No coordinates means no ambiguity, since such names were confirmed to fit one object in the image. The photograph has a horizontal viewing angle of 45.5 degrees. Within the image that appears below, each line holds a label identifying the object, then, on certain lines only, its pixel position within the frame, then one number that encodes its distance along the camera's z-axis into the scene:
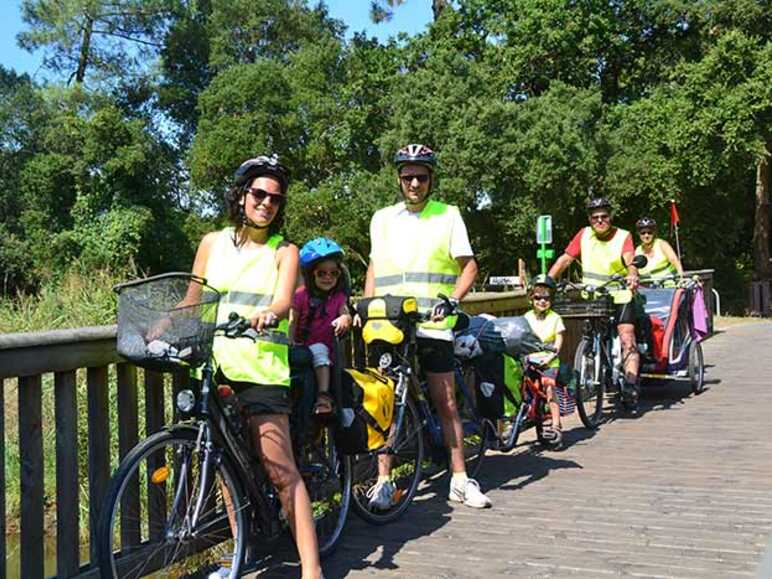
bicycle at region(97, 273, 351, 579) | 3.39
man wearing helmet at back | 8.31
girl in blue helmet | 4.61
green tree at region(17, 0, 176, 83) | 40.97
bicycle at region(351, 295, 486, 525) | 4.95
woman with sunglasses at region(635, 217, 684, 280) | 9.72
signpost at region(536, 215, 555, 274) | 18.61
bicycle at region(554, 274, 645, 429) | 8.01
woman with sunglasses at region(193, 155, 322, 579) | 3.78
